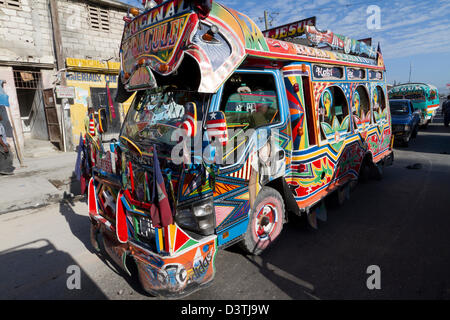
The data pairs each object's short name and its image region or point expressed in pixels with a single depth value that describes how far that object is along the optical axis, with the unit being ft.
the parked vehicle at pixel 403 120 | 37.47
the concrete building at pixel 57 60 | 31.86
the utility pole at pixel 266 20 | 77.56
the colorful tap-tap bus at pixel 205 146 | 8.39
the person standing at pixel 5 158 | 24.64
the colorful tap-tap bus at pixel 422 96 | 56.60
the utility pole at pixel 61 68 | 33.76
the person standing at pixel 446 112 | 57.59
